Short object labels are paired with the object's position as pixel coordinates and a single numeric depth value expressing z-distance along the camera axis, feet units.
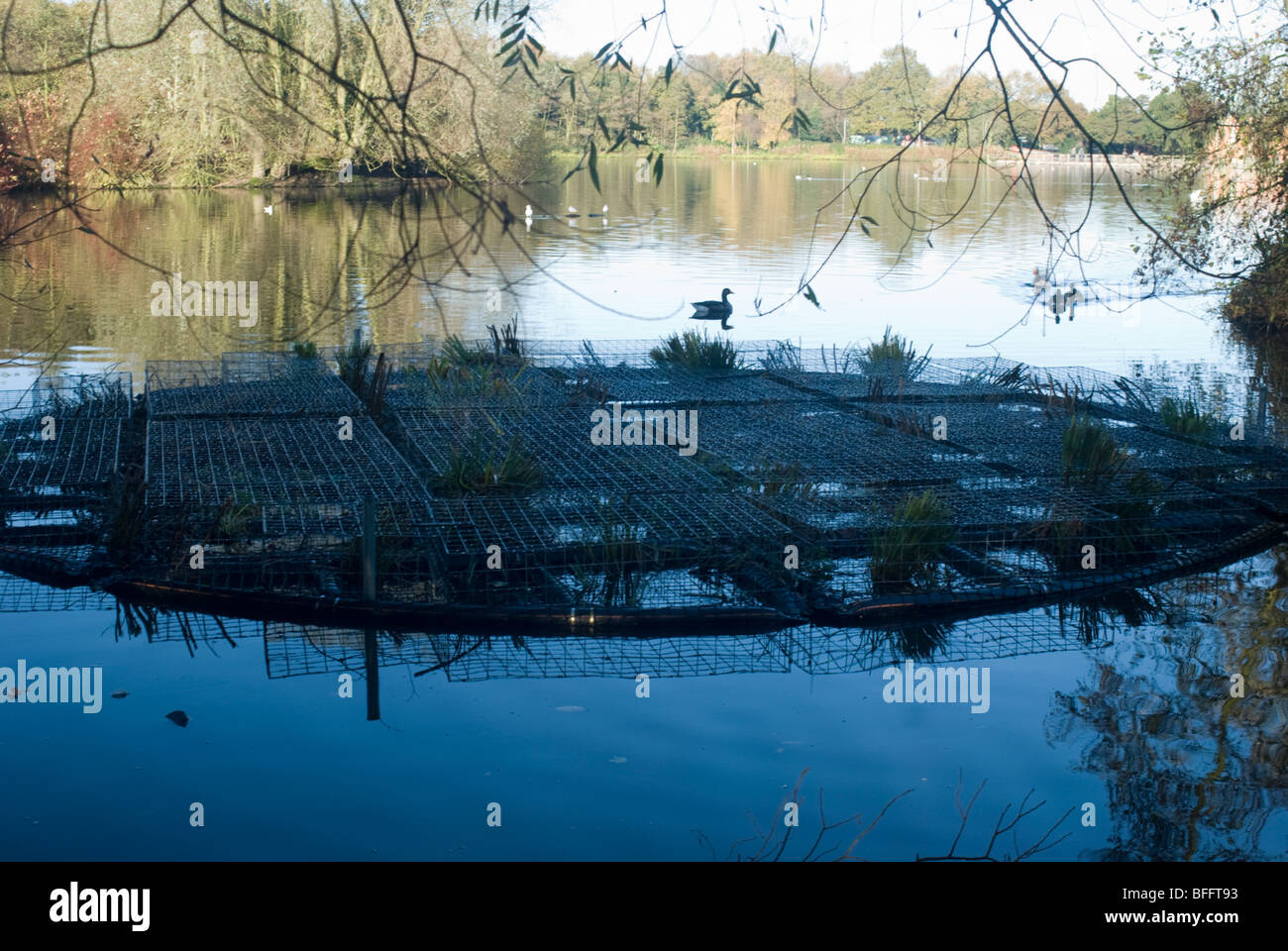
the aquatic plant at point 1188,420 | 26.58
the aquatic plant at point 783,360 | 33.60
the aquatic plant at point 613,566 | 18.44
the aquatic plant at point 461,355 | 31.83
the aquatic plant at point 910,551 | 19.10
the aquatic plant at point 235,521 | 18.89
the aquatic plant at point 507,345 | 32.99
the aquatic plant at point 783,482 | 21.74
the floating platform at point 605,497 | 18.26
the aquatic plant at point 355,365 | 29.30
